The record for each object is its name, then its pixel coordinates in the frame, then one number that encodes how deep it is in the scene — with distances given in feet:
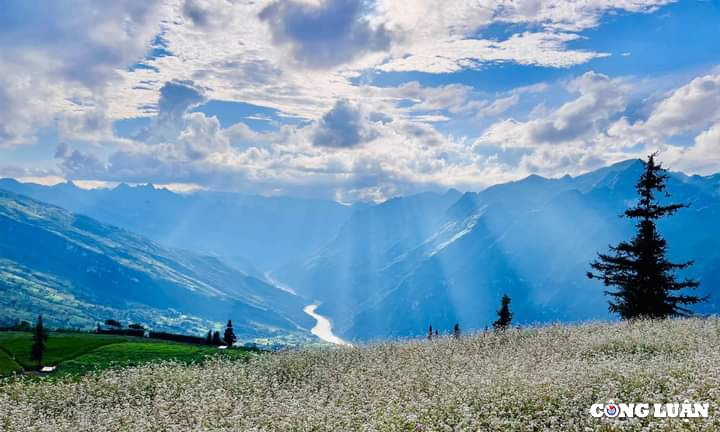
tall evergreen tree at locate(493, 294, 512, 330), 130.21
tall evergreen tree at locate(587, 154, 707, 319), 118.21
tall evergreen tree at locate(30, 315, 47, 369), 96.59
